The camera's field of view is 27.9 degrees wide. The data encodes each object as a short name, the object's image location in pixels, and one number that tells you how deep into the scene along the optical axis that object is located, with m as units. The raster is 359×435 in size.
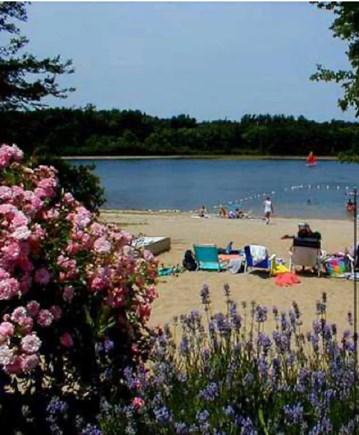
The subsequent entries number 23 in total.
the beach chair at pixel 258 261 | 12.52
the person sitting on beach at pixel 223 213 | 31.82
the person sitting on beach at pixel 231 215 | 31.50
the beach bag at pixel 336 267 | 12.45
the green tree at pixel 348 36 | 10.19
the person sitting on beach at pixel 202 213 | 32.28
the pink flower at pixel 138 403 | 3.06
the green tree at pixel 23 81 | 16.94
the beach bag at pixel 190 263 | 12.99
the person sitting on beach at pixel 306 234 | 13.88
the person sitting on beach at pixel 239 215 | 31.70
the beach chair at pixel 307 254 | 12.42
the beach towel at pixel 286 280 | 11.49
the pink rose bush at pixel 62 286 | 3.08
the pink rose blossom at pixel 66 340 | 3.23
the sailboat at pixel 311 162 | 85.54
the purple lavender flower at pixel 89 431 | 2.78
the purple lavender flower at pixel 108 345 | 3.21
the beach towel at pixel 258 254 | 12.68
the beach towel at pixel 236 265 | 12.69
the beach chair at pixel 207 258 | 12.92
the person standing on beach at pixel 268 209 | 28.07
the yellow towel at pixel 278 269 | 12.34
